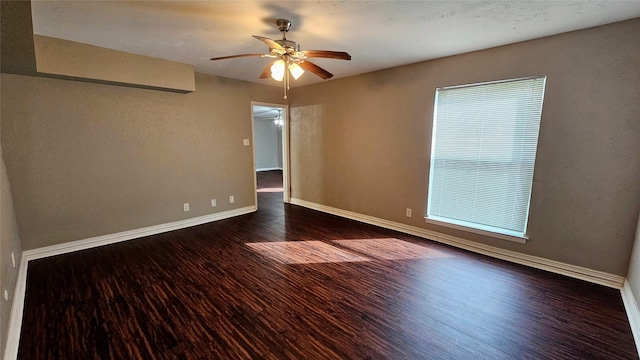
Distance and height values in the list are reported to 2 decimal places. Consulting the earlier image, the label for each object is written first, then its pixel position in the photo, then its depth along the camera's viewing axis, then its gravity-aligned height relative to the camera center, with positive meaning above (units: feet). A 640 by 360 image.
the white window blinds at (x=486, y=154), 9.23 -0.30
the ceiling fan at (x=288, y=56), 7.13 +2.49
